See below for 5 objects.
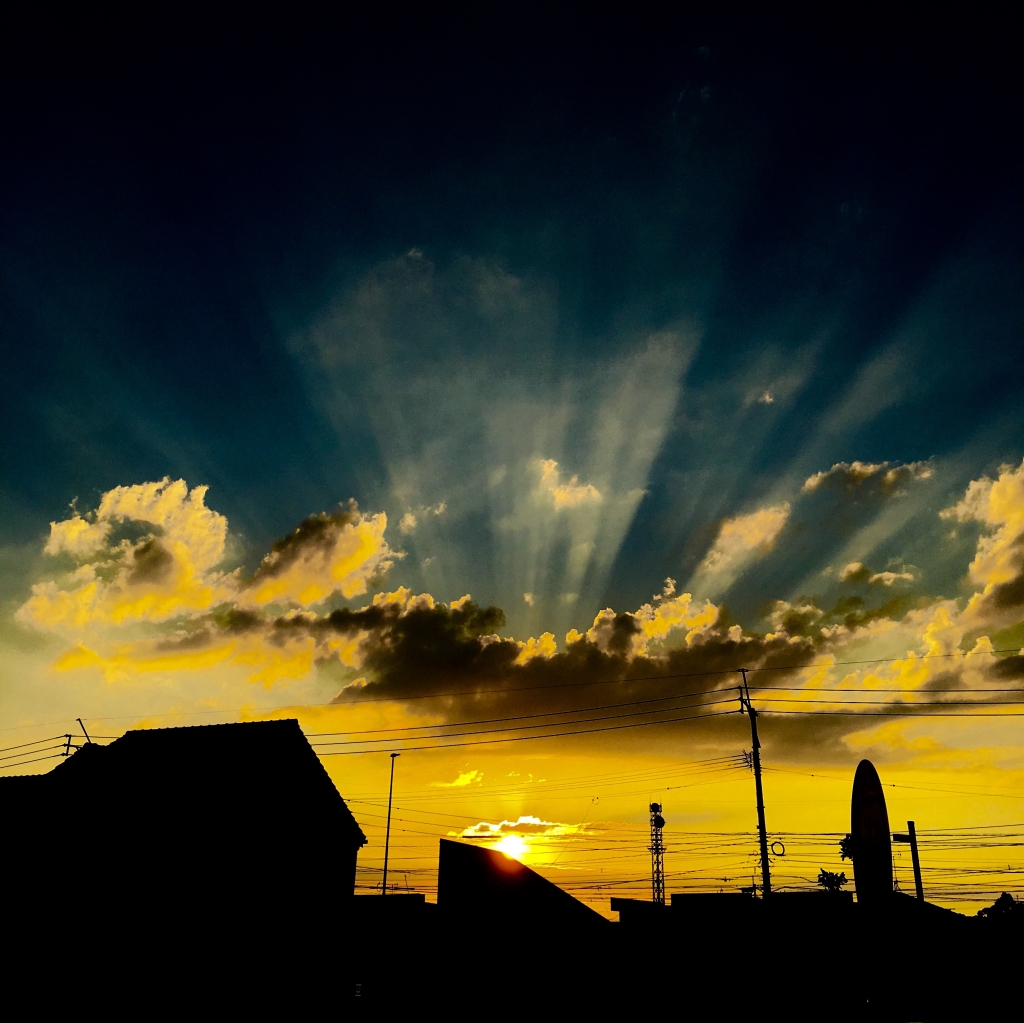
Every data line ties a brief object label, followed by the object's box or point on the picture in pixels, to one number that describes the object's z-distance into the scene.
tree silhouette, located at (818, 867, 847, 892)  82.44
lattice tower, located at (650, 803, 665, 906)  50.66
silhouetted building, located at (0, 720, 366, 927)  26.53
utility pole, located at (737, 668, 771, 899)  29.72
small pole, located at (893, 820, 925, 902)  41.62
